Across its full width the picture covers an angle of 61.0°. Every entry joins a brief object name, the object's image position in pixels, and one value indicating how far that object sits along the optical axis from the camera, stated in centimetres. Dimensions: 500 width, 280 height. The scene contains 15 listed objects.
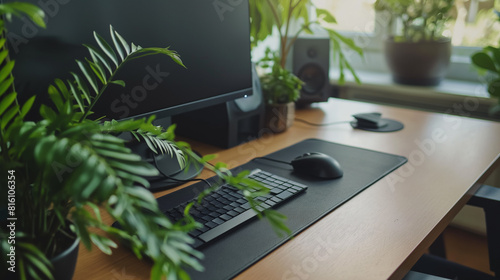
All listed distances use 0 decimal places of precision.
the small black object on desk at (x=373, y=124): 127
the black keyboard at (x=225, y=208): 68
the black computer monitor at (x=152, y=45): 68
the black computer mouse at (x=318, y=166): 91
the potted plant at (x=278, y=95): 121
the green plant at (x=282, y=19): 128
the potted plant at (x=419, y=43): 171
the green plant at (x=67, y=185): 40
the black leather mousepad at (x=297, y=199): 62
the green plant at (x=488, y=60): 128
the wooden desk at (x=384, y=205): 61
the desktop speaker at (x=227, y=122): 109
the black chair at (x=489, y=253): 93
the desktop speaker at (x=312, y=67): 146
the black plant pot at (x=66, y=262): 48
